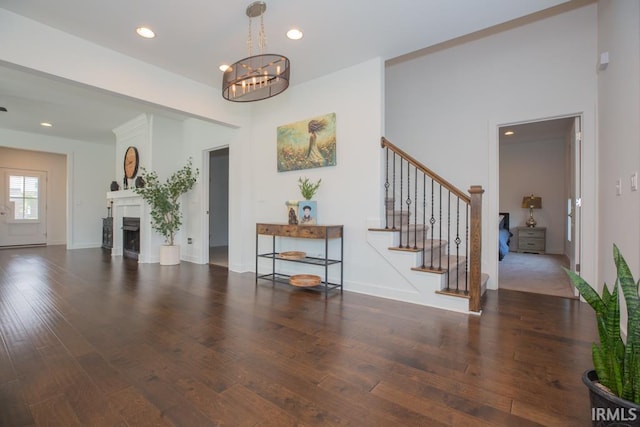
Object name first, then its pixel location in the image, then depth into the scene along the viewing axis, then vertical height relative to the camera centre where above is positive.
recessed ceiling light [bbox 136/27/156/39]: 2.93 +1.83
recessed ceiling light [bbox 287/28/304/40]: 2.95 +1.84
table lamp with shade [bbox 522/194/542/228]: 7.12 +0.26
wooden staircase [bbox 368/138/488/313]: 2.79 -0.35
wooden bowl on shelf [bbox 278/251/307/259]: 3.74 -0.52
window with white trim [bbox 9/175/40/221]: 7.64 +0.46
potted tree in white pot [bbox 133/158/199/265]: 5.41 +0.23
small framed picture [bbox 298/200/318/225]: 3.80 +0.03
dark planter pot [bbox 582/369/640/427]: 1.03 -0.72
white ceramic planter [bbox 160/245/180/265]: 5.41 -0.75
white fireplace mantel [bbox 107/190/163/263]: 5.73 -0.19
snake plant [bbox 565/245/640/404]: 1.08 -0.48
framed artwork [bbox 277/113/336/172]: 3.83 +0.97
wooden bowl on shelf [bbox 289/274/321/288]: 3.57 -0.82
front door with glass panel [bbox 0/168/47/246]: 7.52 +0.17
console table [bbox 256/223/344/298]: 3.47 -0.26
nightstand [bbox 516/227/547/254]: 6.99 -0.59
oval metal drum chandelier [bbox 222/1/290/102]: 2.42 +1.16
